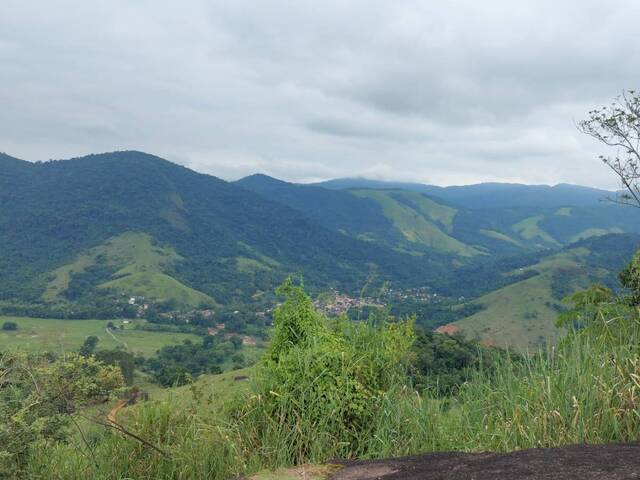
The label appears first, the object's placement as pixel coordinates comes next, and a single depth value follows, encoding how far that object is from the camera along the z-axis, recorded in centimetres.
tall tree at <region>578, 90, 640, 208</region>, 1984
